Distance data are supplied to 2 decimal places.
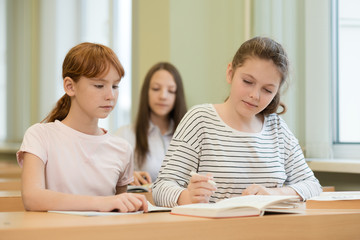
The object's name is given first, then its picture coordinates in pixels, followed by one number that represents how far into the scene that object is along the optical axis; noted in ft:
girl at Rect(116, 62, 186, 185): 10.03
